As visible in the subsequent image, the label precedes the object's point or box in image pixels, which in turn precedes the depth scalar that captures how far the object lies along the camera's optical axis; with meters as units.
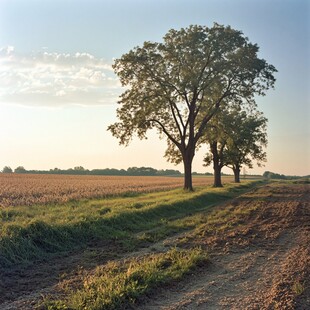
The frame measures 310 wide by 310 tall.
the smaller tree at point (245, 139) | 42.92
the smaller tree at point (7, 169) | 139.15
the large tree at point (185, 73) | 36.72
